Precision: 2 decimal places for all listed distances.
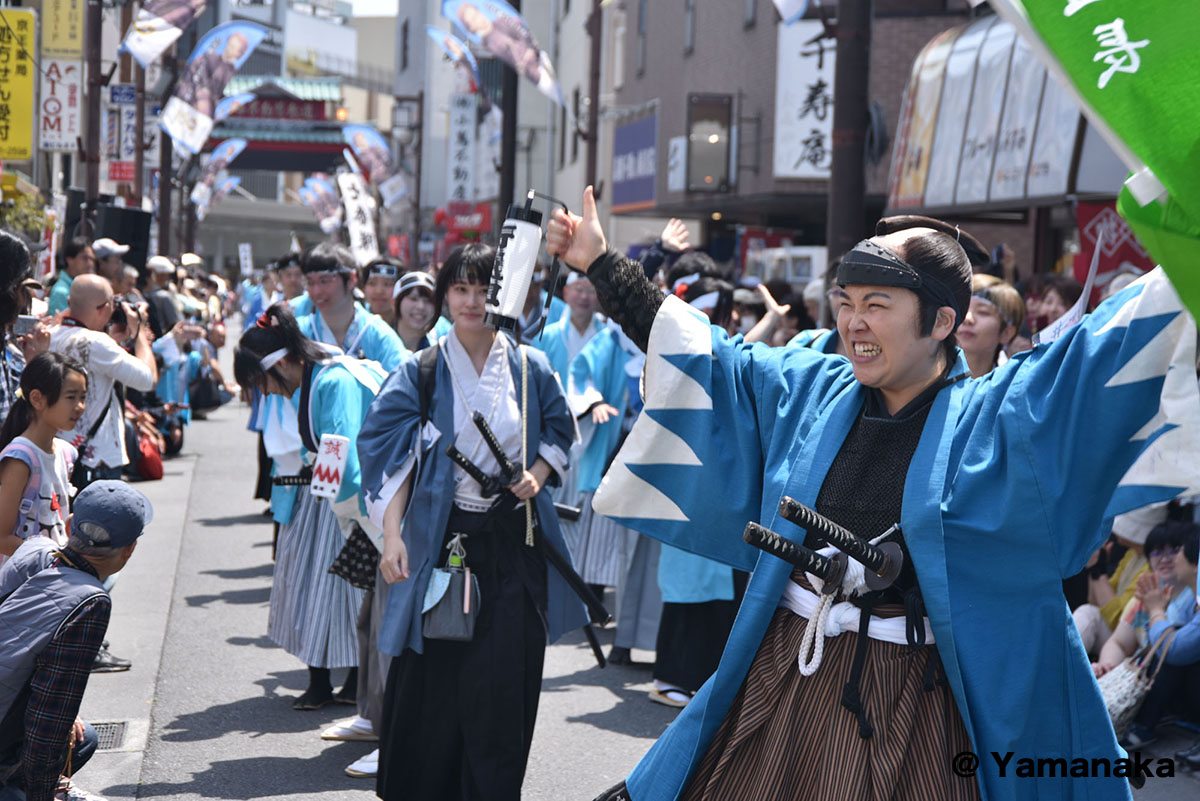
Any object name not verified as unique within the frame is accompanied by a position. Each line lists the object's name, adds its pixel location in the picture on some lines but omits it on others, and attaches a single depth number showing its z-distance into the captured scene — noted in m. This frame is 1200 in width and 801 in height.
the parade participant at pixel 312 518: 5.38
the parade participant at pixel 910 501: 2.51
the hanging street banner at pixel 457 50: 17.91
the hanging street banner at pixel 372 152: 26.59
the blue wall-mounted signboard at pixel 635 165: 25.53
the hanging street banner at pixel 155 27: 13.85
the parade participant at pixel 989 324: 5.17
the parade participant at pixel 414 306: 6.86
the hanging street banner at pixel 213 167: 31.80
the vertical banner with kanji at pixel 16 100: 11.38
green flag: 2.21
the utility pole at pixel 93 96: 14.41
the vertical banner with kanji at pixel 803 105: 18.38
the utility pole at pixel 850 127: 8.19
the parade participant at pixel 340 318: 6.07
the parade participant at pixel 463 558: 4.35
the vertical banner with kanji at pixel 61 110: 15.20
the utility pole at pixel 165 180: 21.33
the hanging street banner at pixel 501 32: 13.42
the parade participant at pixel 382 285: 7.83
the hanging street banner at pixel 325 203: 31.88
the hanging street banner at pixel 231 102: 24.27
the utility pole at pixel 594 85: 15.95
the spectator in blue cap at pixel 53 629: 3.53
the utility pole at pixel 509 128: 15.32
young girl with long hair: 4.56
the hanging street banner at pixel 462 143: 34.25
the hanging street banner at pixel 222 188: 38.03
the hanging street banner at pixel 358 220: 14.05
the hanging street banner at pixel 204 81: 16.78
